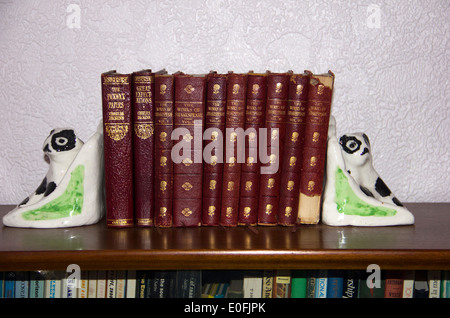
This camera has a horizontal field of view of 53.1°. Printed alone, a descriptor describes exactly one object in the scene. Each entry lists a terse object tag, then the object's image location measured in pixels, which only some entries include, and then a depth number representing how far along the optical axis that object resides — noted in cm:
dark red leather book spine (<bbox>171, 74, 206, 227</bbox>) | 76
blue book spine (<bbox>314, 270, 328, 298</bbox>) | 77
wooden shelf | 67
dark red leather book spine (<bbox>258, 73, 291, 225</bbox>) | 77
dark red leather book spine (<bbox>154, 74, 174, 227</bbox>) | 76
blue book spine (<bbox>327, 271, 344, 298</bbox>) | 78
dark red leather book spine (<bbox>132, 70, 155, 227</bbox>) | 76
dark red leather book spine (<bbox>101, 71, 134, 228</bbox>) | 76
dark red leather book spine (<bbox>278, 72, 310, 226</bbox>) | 77
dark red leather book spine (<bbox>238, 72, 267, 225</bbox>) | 77
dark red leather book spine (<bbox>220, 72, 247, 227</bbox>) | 77
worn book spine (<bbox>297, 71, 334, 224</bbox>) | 77
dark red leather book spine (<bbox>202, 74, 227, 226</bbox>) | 77
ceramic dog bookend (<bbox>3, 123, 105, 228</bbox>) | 79
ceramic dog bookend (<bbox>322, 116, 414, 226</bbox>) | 81
